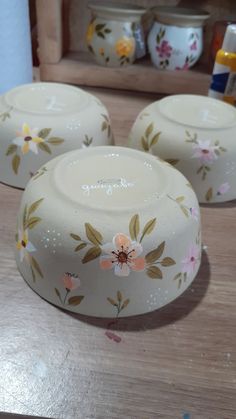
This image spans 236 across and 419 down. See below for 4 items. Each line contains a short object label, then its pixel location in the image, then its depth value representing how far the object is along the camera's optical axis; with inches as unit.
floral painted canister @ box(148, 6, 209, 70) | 35.4
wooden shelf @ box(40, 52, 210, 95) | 37.5
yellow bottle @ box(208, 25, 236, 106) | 28.8
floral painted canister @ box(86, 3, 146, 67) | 35.2
